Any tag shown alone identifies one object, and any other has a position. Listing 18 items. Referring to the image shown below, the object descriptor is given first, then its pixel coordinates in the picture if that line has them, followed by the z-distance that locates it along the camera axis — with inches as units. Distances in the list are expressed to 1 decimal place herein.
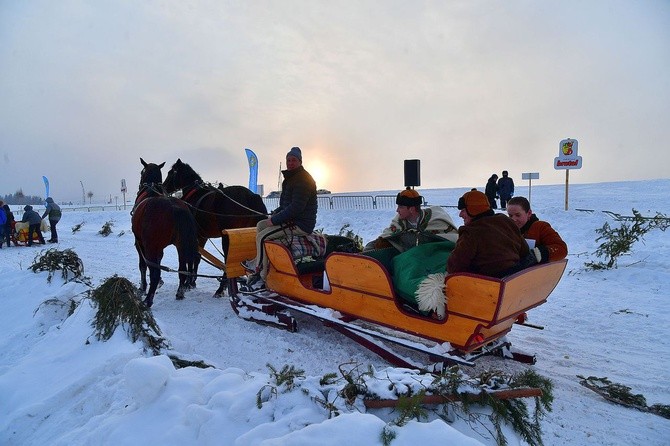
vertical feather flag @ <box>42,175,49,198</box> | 997.8
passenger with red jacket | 159.2
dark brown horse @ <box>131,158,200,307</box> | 237.6
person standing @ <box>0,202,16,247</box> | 546.3
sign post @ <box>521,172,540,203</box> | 592.7
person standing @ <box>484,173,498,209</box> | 610.2
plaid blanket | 197.6
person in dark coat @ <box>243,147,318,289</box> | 195.3
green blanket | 145.3
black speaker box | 261.7
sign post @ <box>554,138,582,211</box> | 524.4
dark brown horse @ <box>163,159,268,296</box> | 290.0
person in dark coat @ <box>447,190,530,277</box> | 125.6
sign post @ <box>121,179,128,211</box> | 1053.8
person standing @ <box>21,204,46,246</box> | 553.9
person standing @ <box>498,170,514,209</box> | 595.2
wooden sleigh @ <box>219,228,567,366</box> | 121.7
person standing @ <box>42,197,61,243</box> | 605.9
